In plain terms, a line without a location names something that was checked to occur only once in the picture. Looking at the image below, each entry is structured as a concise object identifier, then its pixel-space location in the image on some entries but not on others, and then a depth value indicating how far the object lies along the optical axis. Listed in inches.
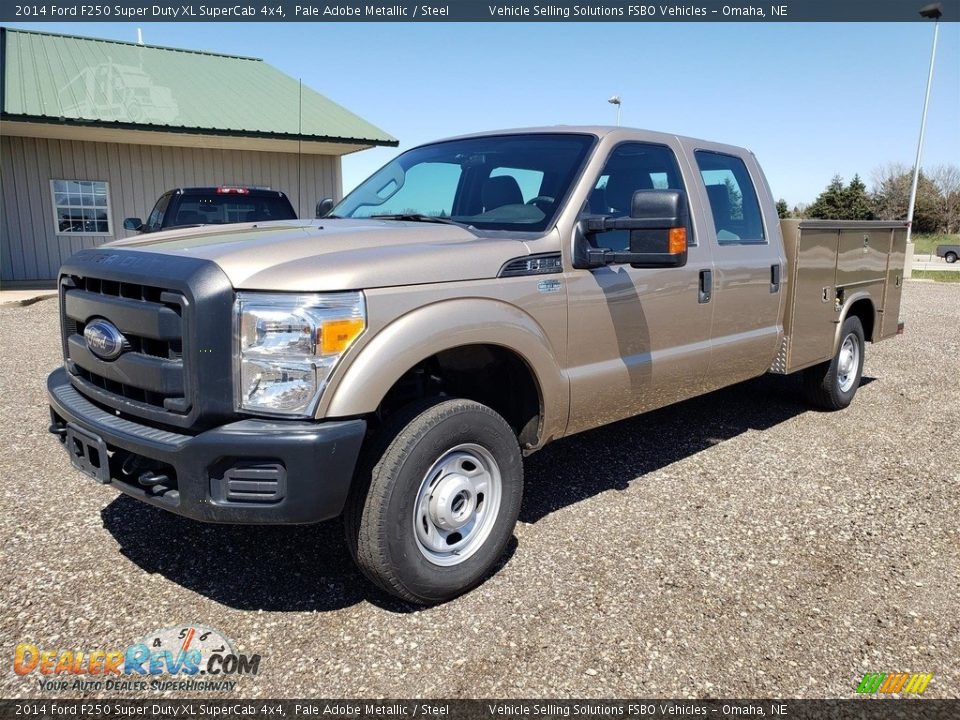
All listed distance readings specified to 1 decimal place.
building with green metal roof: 562.9
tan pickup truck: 104.4
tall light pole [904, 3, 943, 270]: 919.5
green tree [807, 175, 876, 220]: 1974.7
